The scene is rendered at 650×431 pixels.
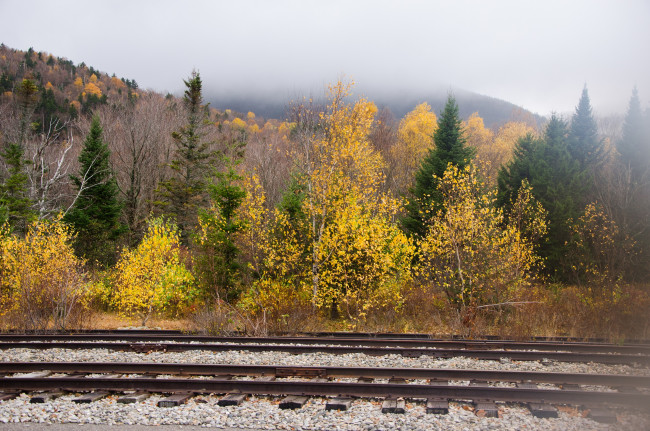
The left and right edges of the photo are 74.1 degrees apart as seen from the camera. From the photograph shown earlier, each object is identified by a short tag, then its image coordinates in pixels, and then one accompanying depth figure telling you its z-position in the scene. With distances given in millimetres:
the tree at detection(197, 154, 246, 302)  15852
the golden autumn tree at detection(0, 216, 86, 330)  13156
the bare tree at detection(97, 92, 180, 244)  33938
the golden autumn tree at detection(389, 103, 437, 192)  39031
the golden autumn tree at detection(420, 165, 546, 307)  14539
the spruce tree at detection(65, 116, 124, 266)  24875
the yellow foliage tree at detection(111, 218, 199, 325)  16344
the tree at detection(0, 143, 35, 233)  22719
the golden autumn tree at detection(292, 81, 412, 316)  14992
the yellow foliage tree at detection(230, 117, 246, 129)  68025
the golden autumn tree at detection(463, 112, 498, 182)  44966
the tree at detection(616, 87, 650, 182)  23923
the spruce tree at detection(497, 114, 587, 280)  24719
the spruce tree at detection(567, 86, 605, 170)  29094
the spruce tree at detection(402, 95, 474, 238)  24578
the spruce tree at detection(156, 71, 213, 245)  32312
